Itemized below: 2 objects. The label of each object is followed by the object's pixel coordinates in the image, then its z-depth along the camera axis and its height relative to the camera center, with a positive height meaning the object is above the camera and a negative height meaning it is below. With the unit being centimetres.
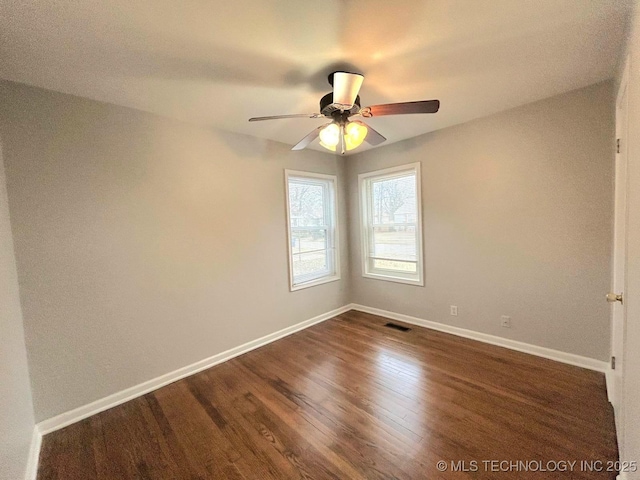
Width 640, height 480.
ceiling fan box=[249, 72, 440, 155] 168 +77
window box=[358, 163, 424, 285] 346 -3
